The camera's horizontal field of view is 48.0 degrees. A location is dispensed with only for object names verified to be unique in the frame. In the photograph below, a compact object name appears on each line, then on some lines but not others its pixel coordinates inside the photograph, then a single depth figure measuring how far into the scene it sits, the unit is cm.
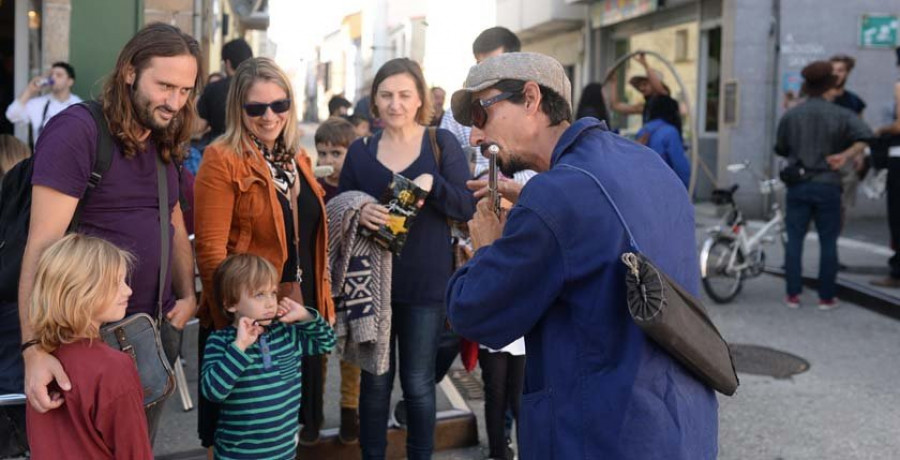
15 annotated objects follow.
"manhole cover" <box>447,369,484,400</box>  612
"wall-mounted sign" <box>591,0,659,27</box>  1914
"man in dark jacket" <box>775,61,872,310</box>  852
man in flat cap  228
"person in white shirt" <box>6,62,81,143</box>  802
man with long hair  289
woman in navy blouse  428
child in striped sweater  367
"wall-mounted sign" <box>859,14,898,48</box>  1555
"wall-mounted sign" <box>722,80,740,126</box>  1582
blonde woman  378
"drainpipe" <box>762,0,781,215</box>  1555
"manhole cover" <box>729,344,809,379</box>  684
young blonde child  278
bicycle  900
